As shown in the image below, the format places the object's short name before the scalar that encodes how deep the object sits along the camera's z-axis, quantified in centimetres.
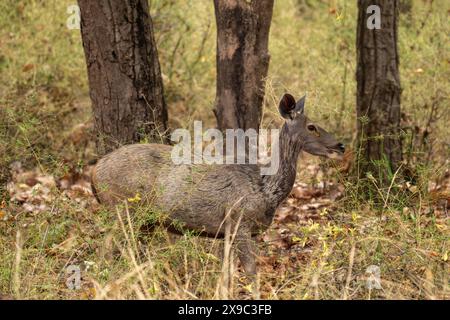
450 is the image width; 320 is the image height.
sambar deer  1487
